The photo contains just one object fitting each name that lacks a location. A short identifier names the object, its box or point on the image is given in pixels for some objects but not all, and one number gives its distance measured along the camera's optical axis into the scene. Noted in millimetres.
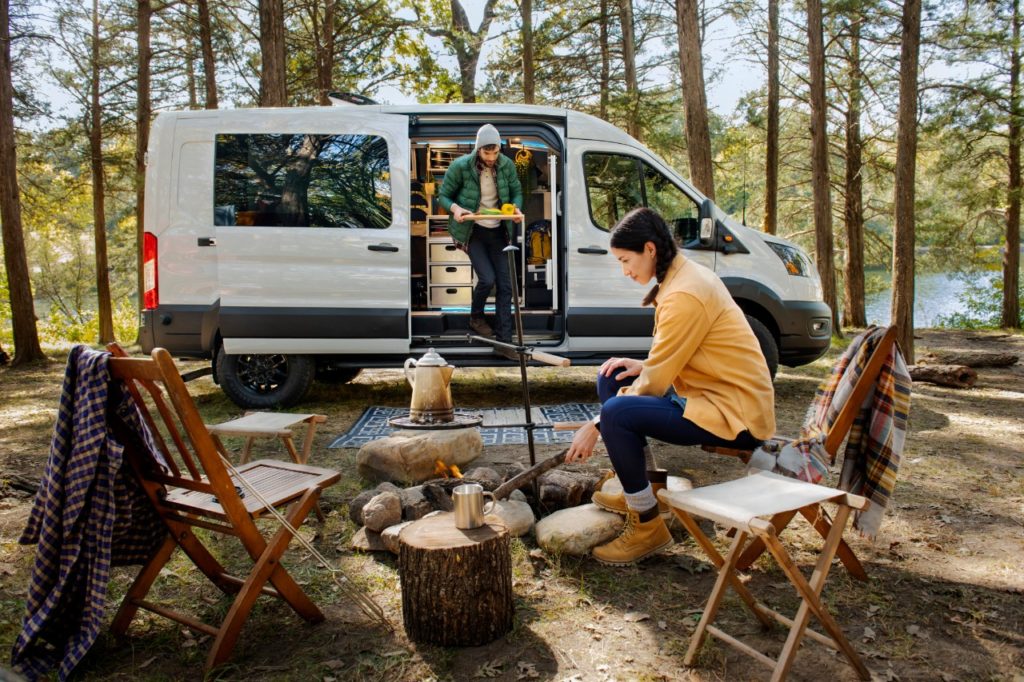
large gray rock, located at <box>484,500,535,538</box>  3289
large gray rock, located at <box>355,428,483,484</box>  4027
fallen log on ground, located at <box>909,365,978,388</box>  7031
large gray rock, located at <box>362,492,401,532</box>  3256
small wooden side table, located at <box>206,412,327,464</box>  3568
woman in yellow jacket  2676
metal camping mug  2502
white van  5695
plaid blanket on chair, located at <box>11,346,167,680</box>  2197
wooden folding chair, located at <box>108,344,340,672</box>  2152
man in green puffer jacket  5867
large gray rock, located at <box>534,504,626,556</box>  3094
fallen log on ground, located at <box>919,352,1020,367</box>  8258
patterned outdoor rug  5172
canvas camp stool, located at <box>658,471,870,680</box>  2039
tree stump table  2379
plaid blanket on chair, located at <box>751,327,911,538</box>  2572
